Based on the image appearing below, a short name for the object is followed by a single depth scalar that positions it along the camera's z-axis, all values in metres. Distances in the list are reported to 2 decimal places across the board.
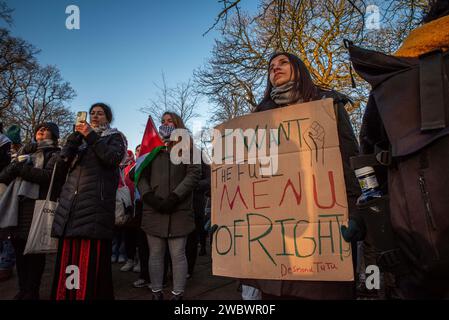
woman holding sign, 1.48
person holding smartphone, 2.63
